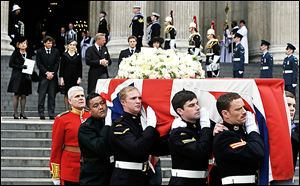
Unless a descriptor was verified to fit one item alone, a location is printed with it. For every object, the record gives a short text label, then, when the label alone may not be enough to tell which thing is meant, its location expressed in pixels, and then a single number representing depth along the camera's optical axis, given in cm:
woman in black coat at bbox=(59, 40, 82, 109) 1472
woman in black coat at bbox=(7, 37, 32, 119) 1456
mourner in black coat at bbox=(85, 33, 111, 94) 1484
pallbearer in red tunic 750
